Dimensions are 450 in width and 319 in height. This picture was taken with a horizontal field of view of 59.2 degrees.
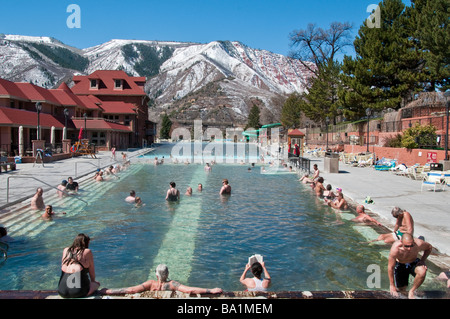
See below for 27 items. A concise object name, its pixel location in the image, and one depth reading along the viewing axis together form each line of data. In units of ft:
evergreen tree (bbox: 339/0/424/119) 113.50
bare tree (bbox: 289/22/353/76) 182.62
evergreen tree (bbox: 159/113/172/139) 352.44
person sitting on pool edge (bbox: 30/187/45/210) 44.31
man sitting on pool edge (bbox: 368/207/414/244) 27.50
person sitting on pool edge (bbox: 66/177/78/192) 57.21
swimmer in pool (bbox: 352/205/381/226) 38.29
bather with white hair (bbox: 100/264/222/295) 21.63
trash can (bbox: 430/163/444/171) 62.90
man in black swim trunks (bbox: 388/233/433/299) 21.77
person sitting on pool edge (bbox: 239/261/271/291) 24.03
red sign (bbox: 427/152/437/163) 72.95
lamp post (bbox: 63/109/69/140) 124.98
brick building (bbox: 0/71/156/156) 109.70
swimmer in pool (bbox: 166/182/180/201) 55.47
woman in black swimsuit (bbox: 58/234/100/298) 20.79
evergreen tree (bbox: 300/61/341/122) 173.61
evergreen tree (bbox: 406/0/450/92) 91.35
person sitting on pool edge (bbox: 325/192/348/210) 46.14
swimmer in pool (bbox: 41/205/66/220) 42.32
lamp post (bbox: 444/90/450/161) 63.49
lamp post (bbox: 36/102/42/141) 91.37
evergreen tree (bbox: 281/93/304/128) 251.80
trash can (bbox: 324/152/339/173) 79.25
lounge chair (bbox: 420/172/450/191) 55.19
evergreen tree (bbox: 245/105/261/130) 352.49
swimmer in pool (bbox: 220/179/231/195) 60.80
